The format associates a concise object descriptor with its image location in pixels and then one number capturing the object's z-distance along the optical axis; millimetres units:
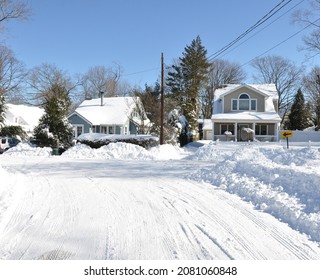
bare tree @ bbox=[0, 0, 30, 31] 23500
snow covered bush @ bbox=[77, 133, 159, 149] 23031
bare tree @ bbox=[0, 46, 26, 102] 44231
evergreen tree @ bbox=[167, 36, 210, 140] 43875
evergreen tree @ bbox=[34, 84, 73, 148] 23578
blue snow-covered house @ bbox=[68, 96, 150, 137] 36438
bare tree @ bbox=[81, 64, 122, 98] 64875
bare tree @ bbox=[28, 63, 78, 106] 62206
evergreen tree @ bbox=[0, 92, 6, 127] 31117
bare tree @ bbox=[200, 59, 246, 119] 59500
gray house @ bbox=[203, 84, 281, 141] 33656
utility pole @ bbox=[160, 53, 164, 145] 22462
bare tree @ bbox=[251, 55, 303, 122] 58438
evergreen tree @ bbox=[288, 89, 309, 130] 50875
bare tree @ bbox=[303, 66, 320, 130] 47812
